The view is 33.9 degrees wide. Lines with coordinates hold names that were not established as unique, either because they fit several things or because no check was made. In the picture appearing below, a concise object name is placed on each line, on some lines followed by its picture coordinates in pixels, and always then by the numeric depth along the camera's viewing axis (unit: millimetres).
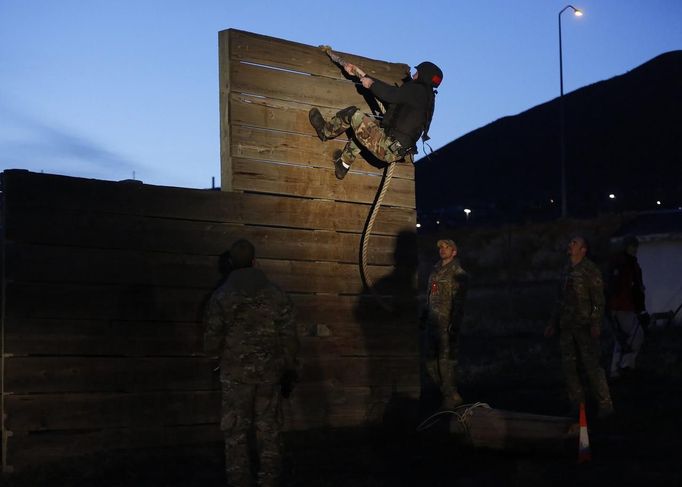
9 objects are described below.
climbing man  10898
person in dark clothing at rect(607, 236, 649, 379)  14156
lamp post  42562
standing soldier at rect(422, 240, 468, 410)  11641
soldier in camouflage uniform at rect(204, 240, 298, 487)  8266
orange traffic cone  9117
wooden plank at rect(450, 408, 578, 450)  9906
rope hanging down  11078
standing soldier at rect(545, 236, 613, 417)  11391
